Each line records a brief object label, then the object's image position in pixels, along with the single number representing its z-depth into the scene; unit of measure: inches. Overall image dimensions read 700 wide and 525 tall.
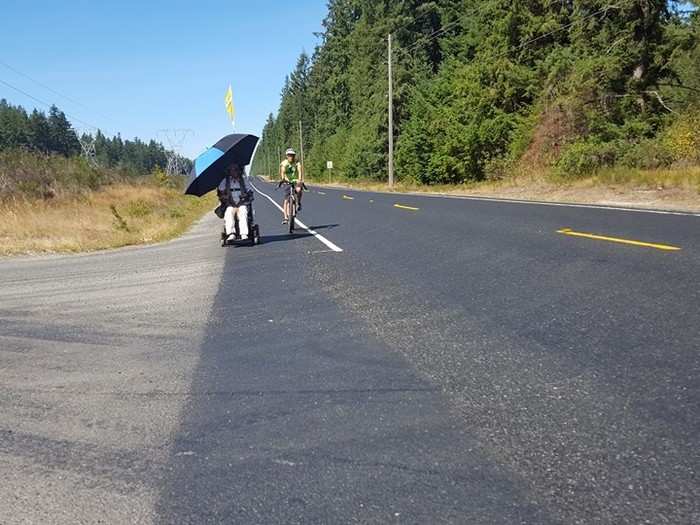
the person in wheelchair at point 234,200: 438.0
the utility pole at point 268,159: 6242.1
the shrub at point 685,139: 796.0
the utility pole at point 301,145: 3700.8
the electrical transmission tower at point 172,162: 4149.6
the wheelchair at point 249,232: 447.8
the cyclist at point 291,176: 523.5
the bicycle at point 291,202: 512.4
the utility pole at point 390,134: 1626.4
